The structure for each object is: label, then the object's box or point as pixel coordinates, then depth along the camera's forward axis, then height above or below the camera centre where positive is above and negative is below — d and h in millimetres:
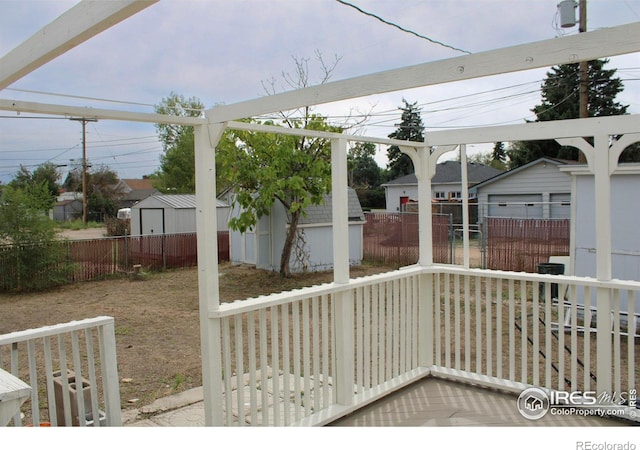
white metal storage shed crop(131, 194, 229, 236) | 13344 +75
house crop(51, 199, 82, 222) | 34422 +797
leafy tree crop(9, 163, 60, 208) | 28094 +2953
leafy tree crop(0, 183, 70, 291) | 9430 -434
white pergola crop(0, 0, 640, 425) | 1497 +513
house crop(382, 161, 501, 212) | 23125 +1341
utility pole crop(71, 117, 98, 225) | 22484 +2827
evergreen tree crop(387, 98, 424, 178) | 31219 +3240
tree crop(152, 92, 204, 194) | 22516 +2907
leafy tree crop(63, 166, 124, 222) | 31281 +2063
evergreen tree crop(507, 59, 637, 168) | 16311 +3939
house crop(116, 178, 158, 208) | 39669 +2619
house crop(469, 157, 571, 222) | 15672 +685
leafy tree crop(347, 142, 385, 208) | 28662 +2143
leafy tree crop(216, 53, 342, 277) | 8812 +937
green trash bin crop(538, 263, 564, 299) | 6004 -728
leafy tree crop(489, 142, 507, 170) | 31469 +3669
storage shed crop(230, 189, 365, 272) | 11078 -590
